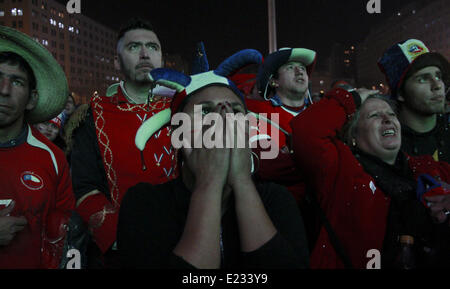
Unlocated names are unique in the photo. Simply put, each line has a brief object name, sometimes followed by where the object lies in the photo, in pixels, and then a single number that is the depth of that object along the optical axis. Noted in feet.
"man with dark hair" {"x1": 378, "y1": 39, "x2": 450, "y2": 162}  8.95
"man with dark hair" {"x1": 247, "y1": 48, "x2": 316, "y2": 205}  11.66
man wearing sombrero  6.27
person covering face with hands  4.01
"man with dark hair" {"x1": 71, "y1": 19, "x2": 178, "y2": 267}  7.22
